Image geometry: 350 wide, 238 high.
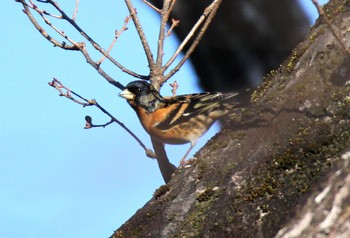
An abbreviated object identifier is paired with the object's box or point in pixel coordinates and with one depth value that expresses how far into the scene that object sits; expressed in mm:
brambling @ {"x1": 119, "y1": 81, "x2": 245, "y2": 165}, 11633
